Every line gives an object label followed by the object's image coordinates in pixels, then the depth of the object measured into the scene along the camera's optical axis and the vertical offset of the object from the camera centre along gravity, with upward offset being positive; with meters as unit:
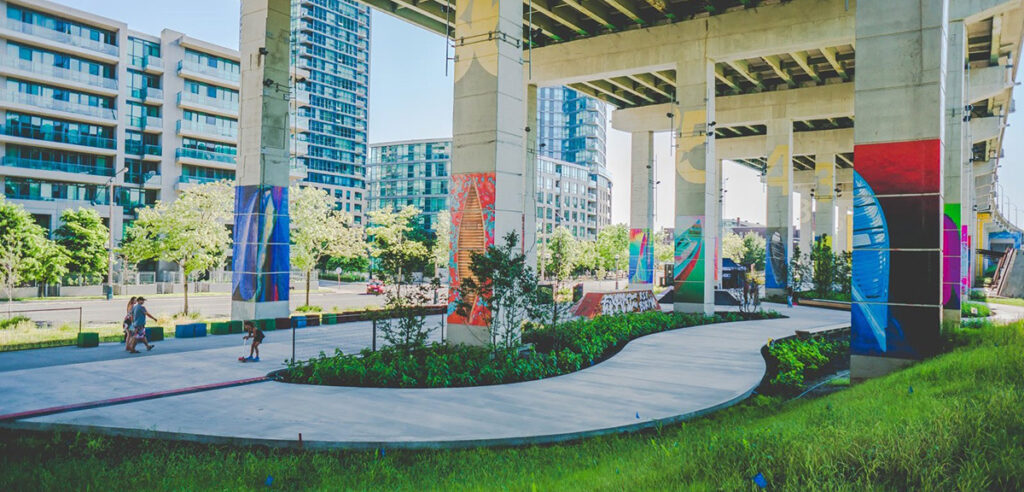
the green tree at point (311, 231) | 33.06 +1.37
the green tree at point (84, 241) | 43.00 +0.66
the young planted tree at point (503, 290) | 15.18 -0.84
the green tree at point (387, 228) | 58.61 +2.90
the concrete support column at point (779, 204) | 42.22 +4.35
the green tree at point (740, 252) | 95.89 +1.87
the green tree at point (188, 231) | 29.86 +1.09
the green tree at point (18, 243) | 28.02 +0.33
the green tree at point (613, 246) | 80.25 +1.98
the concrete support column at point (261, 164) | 21.92 +3.36
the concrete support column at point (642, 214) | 45.25 +3.62
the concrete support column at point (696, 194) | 29.09 +3.39
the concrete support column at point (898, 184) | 13.52 +1.93
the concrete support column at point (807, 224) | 58.81 +4.26
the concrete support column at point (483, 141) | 16.27 +3.28
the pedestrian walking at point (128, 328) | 16.75 -2.20
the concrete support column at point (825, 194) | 52.62 +6.21
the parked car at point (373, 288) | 55.68 -3.11
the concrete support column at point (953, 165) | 24.41 +4.56
